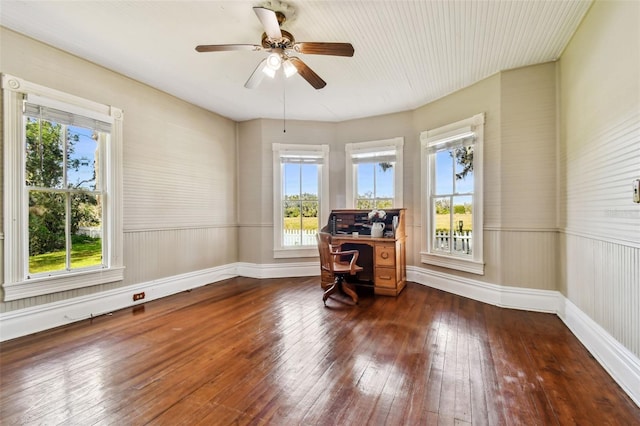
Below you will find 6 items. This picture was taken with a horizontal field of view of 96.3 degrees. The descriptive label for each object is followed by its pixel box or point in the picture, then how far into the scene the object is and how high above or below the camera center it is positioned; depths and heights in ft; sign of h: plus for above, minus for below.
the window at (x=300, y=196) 16.85 +0.99
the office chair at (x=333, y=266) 11.98 -2.32
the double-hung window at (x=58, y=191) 8.75 +0.77
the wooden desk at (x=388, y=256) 12.97 -2.02
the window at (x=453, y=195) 12.43 +0.82
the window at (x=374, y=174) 15.81 +2.21
